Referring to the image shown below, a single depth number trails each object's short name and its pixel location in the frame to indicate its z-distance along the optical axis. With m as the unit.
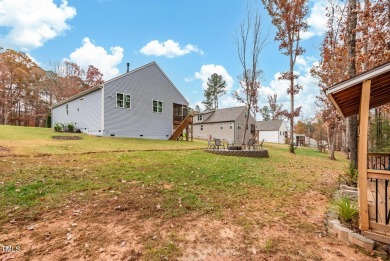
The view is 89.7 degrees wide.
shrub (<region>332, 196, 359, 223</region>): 3.80
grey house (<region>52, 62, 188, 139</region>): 17.91
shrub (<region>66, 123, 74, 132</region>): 20.87
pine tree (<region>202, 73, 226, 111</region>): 56.06
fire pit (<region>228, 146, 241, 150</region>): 14.28
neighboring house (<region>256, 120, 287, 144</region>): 46.62
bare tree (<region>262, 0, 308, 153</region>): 16.91
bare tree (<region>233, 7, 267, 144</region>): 18.19
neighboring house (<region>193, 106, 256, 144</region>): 33.31
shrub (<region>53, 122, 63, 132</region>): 20.75
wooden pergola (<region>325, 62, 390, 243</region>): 3.32
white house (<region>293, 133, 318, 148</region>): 42.19
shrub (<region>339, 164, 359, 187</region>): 6.38
